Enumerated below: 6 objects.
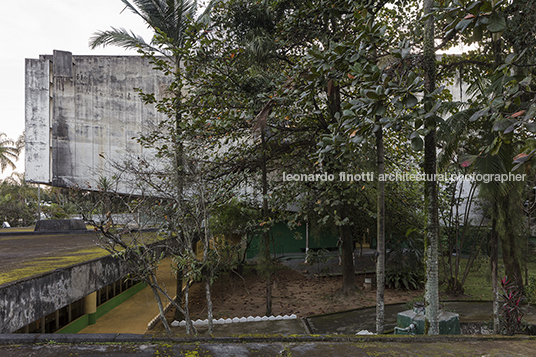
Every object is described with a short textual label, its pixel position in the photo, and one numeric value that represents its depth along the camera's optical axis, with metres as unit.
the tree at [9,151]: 34.41
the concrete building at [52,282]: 3.83
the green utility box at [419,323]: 6.19
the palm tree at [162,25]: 9.56
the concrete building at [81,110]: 24.16
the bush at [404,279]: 13.02
